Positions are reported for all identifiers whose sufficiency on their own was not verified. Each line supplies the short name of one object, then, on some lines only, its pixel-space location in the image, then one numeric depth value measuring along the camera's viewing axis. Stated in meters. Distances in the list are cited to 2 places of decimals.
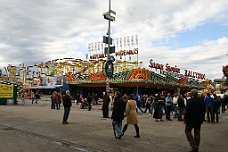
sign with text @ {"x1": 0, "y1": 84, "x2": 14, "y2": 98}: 26.55
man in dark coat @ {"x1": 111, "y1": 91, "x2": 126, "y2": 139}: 8.15
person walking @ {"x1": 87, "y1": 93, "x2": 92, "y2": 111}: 21.65
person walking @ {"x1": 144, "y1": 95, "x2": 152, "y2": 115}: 18.48
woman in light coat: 8.46
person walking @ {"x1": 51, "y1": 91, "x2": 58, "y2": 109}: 21.52
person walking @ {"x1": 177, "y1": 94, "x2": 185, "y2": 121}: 14.59
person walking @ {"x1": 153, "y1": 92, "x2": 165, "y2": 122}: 13.45
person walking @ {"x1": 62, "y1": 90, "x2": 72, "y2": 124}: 11.59
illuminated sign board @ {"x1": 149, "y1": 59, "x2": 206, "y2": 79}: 37.62
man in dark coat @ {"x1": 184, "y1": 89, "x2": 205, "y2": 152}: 6.54
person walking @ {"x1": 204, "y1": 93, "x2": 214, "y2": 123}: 13.47
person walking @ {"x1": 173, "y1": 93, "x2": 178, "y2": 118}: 15.37
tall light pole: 15.15
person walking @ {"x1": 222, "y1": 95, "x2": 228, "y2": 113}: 22.69
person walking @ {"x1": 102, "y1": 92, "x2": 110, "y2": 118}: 14.73
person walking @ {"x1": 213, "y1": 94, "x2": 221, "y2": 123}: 14.28
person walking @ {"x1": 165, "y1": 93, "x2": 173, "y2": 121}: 14.75
